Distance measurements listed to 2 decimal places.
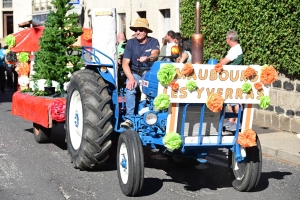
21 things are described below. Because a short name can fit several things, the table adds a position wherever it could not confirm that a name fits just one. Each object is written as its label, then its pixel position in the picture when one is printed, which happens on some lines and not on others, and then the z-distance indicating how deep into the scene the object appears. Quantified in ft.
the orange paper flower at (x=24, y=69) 43.73
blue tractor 24.41
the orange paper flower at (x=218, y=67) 23.72
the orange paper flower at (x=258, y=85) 24.26
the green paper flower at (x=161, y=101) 23.08
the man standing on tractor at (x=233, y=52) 36.63
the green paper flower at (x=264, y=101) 24.40
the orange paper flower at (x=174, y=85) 23.17
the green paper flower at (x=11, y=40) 44.50
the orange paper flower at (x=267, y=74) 24.11
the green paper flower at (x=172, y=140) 23.65
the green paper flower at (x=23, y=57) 44.11
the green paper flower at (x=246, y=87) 24.07
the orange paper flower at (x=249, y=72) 23.98
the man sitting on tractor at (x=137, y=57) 27.86
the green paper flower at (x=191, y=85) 23.30
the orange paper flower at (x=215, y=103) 23.42
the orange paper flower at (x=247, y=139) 24.31
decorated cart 33.53
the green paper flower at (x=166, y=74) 22.90
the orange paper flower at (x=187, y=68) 23.22
